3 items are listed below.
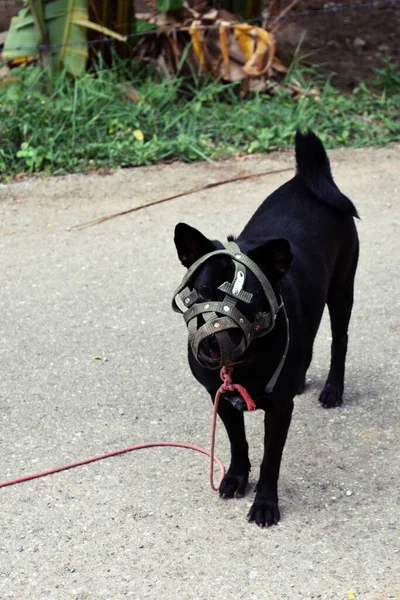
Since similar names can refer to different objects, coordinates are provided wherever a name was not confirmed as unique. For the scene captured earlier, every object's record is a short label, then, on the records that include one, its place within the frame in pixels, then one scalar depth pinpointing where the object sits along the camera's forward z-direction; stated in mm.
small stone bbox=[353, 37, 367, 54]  8547
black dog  3131
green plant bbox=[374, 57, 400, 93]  8156
